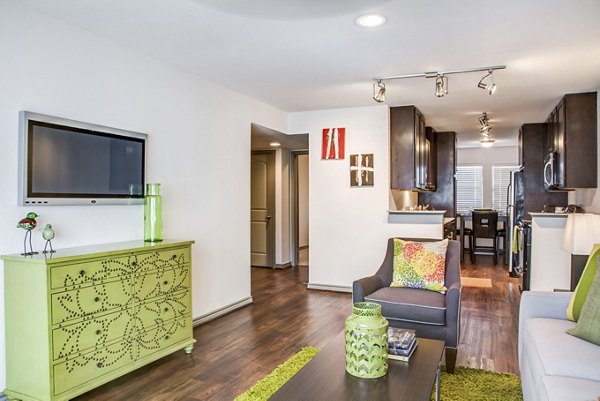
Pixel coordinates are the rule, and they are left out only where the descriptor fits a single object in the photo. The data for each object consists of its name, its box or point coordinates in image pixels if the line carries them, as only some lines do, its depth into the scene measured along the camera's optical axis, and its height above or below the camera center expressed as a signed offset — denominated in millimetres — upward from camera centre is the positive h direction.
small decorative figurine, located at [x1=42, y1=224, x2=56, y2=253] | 2578 -196
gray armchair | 2976 -771
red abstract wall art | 5707 +756
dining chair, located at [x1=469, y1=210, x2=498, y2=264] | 8164 -553
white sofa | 1731 -736
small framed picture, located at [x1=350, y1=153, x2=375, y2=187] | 5543 +384
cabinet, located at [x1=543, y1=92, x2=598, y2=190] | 4742 +644
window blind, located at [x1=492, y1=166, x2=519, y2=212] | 9625 +316
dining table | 8203 -523
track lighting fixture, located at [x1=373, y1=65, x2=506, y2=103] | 3908 +1180
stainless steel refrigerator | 6715 -133
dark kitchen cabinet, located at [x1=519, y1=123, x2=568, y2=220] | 6684 +438
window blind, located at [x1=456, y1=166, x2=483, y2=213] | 9812 +257
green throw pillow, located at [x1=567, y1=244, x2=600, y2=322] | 2467 -540
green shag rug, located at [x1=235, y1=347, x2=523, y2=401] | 2582 -1190
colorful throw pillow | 3494 -550
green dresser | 2340 -701
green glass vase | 3344 -109
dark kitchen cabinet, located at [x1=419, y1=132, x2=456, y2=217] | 8016 +492
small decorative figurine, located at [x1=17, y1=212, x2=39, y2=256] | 2488 -137
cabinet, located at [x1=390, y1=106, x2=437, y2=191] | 5504 +685
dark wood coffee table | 1763 -807
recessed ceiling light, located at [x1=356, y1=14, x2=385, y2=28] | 2783 +1192
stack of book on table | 2150 -748
